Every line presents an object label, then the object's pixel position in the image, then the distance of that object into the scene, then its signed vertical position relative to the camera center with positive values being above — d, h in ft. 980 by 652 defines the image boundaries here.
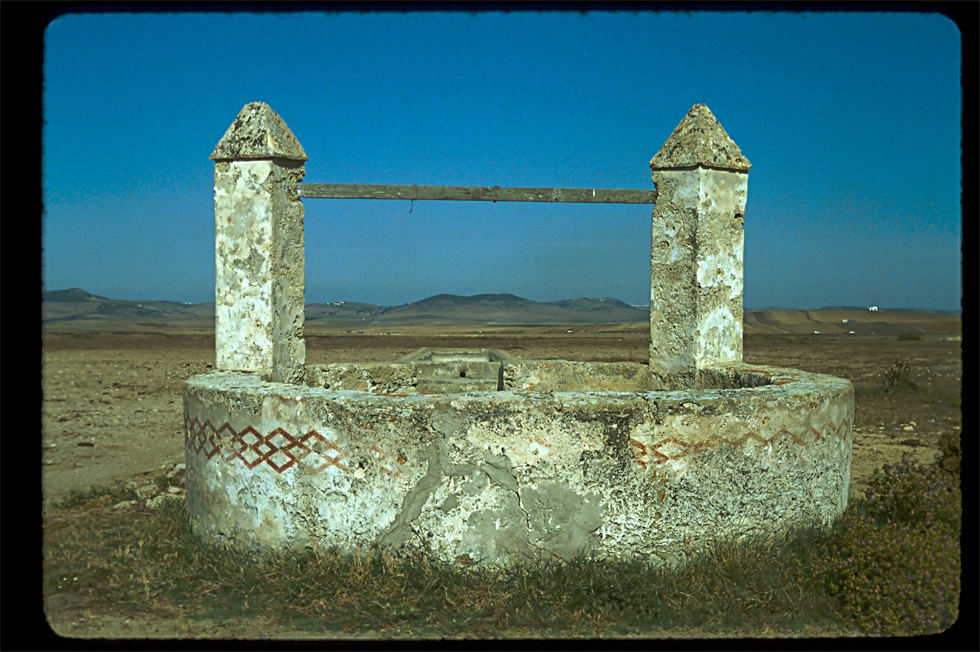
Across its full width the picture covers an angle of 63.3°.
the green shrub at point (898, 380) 54.03 -4.12
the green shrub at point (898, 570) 15.03 -4.96
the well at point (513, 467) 16.12 -3.14
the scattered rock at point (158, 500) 23.32 -5.52
